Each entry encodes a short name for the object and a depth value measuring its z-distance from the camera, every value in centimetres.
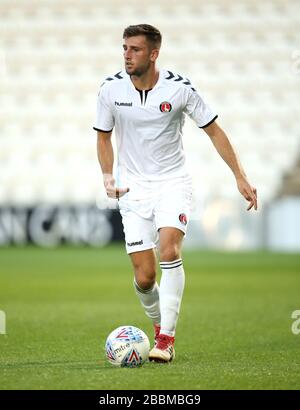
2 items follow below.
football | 1112
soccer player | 1190
